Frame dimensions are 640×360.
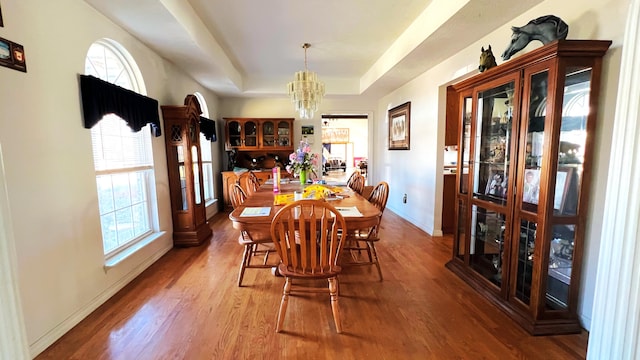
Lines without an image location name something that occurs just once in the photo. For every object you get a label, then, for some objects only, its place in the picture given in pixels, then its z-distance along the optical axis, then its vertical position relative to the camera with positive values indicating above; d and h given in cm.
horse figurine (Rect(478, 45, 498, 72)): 213 +71
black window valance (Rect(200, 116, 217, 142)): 444 +43
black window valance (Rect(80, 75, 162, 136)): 201 +43
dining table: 187 -45
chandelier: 356 +83
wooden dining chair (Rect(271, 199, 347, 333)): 165 -65
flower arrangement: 310 -8
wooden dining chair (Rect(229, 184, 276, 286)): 233 -75
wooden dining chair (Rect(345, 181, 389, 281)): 244 -74
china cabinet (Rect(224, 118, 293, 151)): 562 +40
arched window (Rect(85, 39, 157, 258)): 235 -11
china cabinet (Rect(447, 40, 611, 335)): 165 -17
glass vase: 318 -29
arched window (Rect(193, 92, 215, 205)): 492 -20
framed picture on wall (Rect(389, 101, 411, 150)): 451 +45
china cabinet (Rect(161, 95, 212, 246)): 325 -20
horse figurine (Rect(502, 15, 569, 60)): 167 +76
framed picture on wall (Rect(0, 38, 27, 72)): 145 +55
